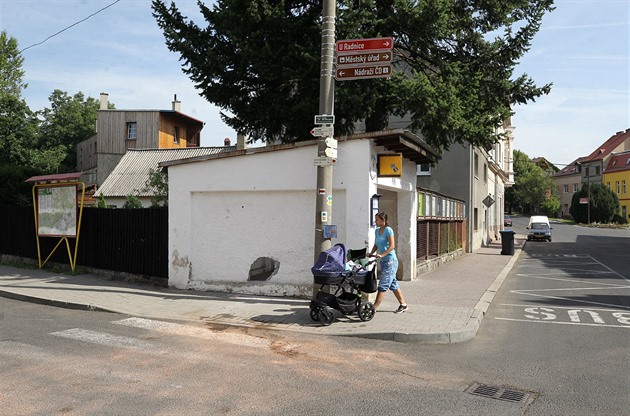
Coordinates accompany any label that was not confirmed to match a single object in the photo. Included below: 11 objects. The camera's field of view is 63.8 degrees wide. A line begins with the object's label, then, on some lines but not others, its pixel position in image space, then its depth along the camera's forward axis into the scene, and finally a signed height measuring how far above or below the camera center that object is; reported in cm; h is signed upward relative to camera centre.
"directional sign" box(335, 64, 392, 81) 859 +252
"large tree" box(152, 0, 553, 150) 1195 +392
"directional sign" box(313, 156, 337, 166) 880 +98
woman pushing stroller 848 -64
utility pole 880 +139
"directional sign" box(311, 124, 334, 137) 876 +151
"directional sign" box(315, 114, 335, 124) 873 +169
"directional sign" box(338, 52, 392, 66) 857 +274
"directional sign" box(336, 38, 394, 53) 852 +298
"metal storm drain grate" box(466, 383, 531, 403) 494 -175
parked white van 3769 -83
